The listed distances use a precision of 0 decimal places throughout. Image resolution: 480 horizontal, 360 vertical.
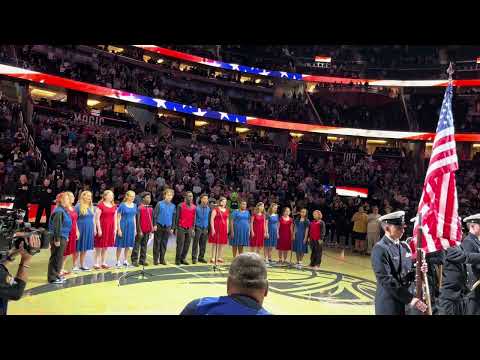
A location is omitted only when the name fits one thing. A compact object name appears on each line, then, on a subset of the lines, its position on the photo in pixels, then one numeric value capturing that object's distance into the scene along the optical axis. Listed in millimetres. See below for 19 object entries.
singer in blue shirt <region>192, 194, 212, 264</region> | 10109
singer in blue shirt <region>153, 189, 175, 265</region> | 9484
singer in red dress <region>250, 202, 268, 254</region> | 10828
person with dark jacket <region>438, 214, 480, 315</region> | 4957
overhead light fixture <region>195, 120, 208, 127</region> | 32344
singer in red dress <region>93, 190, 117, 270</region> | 8625
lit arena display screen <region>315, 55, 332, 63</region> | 39197
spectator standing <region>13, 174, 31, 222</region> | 10703
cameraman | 2834
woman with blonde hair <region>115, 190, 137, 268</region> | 8977
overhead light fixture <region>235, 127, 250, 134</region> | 33366
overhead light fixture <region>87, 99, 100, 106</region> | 27466
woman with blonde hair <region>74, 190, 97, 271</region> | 8094
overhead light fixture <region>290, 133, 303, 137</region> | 34319
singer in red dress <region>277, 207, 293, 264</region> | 10865
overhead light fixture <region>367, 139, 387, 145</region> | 33784
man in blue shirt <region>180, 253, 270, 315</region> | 1811
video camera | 3631
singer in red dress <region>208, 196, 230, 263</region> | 10359
